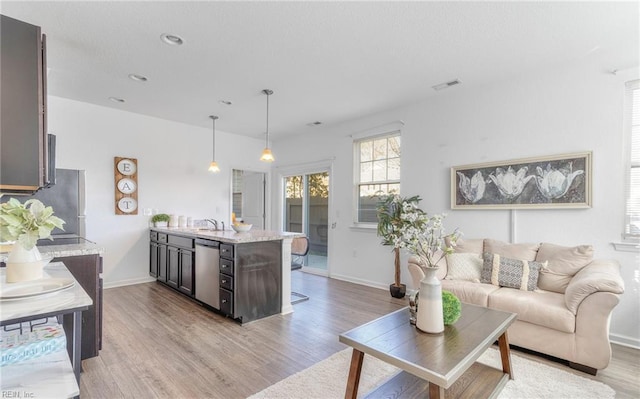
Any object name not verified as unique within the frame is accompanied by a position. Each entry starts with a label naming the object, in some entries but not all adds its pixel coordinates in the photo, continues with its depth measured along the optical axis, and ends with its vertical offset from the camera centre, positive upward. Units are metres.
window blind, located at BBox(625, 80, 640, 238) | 2.79 +0.29
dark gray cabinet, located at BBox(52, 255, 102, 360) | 2.26 -0.72
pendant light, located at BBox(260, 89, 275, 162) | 3.92 +0.55
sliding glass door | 5.67 -0.30
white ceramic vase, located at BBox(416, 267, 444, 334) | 1.80 -0.64
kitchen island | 3.23 -0.87
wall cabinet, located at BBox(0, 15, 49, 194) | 1.64 +0.49
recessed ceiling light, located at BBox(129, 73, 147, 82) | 3.45 +1.37
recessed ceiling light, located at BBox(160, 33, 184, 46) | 2.63 +1.39
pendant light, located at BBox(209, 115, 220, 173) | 4.73 +0.86
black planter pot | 4.07 -1.27
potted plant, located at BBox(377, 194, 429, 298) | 4.04 -0.33
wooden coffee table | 1.46 -0.82
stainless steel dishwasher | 3.45 -0.91
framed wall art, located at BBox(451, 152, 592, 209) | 3.04 +0.16
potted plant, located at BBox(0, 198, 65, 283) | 1.30 -0.16
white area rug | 2.01 -1.31
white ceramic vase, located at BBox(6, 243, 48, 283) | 1.37 -0.32
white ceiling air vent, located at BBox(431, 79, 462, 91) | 3.56 +1.37
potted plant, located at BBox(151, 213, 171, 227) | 4.92 -0.40
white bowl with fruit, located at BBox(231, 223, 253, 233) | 3.92 -0.41
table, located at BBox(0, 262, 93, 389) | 1.05 -0.42
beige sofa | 2.24 -0.83
